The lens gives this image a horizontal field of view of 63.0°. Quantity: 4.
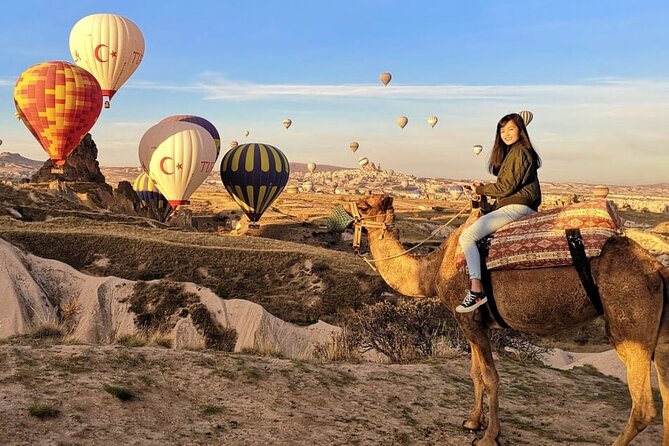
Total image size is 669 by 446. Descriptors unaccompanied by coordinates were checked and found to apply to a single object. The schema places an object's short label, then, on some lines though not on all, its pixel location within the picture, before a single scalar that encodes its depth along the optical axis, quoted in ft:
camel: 22.34
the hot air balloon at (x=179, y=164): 200.44
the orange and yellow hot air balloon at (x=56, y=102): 182.19
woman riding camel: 25.75
